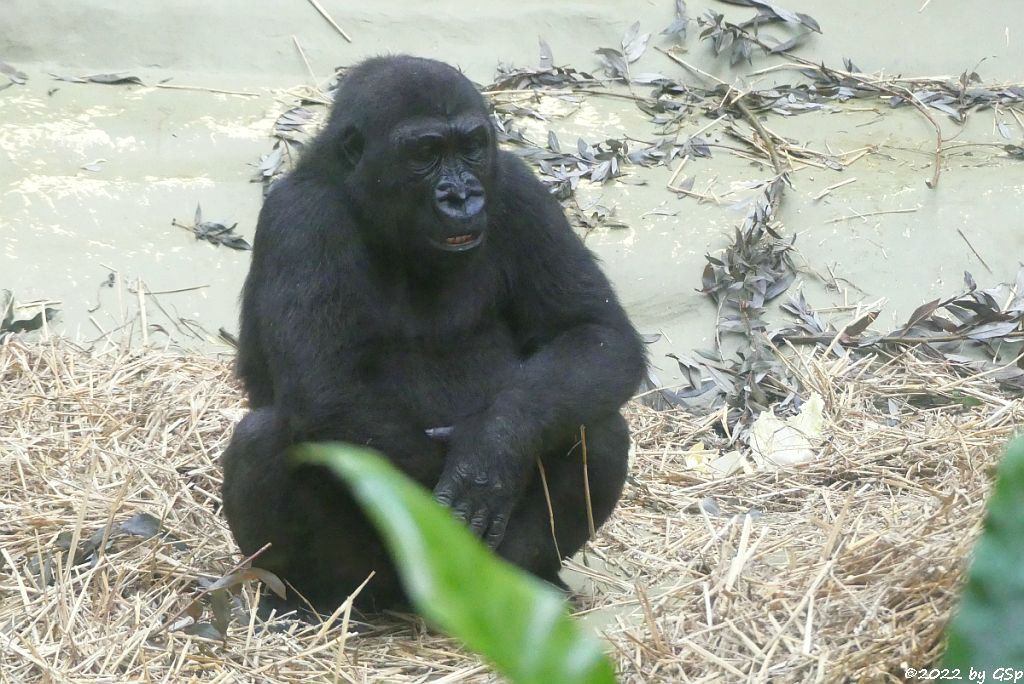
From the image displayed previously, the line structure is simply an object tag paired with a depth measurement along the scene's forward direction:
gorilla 8.13
